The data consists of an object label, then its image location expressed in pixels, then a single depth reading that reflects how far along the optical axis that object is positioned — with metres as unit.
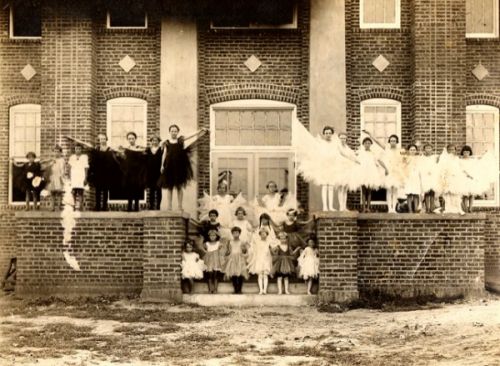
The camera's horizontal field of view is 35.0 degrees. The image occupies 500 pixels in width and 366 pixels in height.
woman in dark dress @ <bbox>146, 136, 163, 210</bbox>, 14.86
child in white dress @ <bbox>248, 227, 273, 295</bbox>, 14.01
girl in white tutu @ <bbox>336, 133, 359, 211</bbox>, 14.63
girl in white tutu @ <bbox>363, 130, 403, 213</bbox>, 15.02
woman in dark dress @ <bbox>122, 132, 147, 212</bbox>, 14.89
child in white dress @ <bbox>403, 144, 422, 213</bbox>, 15.13
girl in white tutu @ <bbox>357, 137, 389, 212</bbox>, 14.70
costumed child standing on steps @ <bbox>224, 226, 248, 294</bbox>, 14.06
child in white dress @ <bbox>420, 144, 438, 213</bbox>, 15.11
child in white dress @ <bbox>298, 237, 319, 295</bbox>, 14.13
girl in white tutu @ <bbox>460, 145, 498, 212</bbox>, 15.40
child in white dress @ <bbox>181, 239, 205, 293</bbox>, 14.14
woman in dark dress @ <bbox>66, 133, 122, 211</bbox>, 15.23
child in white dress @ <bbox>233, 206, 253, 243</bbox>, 14.62
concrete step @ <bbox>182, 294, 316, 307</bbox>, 13.96
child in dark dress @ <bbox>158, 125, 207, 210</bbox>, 14.58
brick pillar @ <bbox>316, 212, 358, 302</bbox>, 14.22
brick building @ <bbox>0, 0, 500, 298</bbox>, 17.59
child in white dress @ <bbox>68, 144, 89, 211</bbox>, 15.44
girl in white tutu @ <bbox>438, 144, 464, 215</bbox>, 15.20
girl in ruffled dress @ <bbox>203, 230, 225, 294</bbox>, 14.10
